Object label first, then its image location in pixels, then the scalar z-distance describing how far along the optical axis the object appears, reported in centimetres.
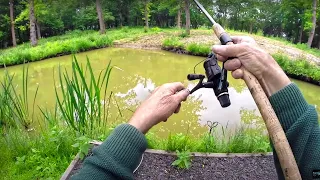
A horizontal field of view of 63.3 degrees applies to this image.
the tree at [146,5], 2131
